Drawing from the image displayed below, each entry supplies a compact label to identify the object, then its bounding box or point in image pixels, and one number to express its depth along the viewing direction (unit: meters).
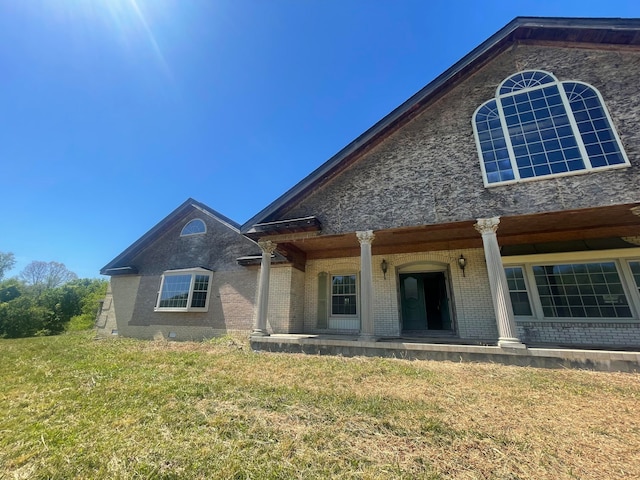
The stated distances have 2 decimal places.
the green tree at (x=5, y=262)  32.81
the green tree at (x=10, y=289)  24.57
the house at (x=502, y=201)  6.41
